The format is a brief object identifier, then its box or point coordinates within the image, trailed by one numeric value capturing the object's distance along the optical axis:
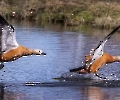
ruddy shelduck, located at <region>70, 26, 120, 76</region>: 16.41
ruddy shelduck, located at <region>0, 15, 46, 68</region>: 14.41
